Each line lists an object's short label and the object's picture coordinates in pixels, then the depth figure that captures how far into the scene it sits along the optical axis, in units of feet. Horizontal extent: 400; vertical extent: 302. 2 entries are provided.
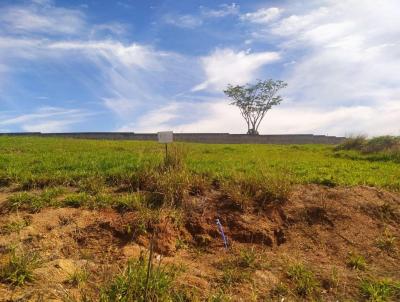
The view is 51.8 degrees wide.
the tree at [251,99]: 150.10
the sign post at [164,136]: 18.53
